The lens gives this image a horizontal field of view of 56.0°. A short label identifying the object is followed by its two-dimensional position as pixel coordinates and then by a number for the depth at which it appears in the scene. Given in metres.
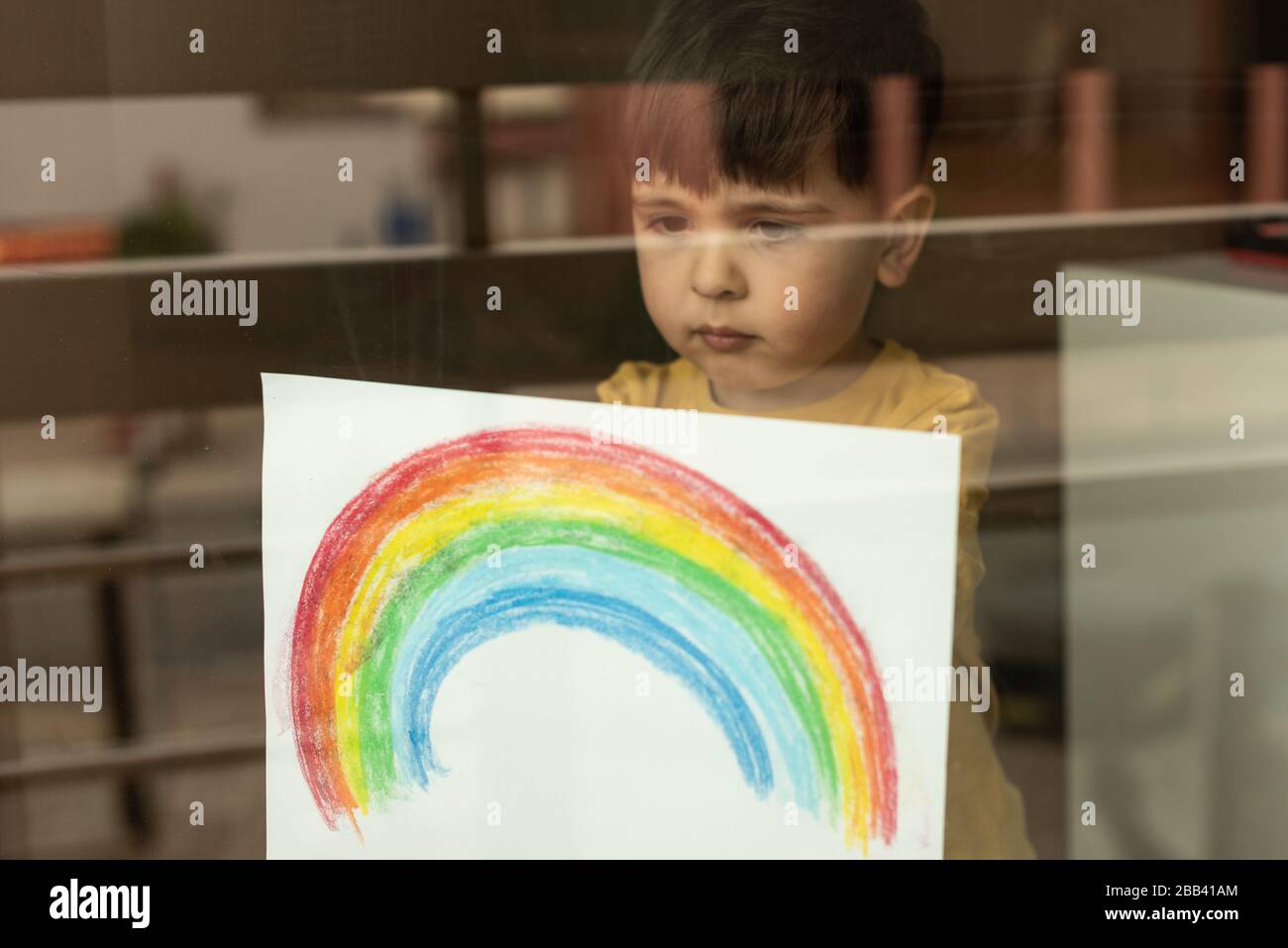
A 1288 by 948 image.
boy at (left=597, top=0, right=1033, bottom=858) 1.01
